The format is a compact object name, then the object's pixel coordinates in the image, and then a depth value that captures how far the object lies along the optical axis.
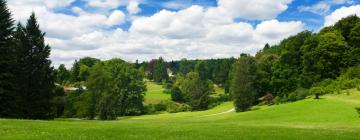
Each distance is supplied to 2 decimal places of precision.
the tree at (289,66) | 90.56
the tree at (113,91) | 84.25
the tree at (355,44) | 82.94
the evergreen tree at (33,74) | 51.00
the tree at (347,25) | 88.31
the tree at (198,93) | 121.98
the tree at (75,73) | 142.88
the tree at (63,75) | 146.50
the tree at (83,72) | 139.75
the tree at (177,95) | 147.38
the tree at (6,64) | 47.03
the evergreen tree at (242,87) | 84.12
